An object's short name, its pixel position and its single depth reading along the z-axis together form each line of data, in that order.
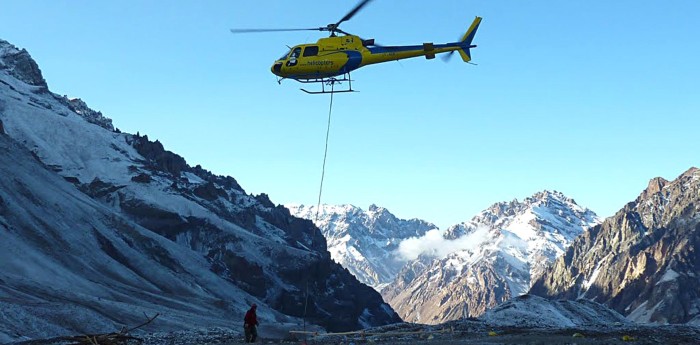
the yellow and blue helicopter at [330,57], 50.53
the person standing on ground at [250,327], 37.97
